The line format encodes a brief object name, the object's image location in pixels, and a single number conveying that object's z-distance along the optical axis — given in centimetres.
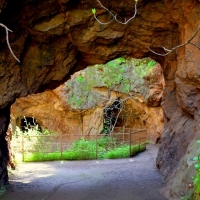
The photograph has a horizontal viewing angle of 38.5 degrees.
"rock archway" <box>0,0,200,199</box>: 654
